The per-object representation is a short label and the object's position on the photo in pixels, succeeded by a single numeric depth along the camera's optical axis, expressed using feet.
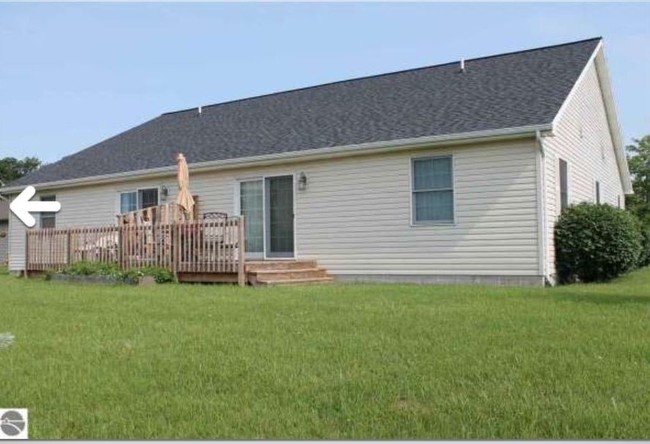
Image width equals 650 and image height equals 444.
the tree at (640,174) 108.99
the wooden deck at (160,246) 42.60
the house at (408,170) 39.91
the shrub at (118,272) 43.01
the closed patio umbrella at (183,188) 46.39
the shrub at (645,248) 55.36
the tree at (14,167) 207.31
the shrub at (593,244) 40.11
